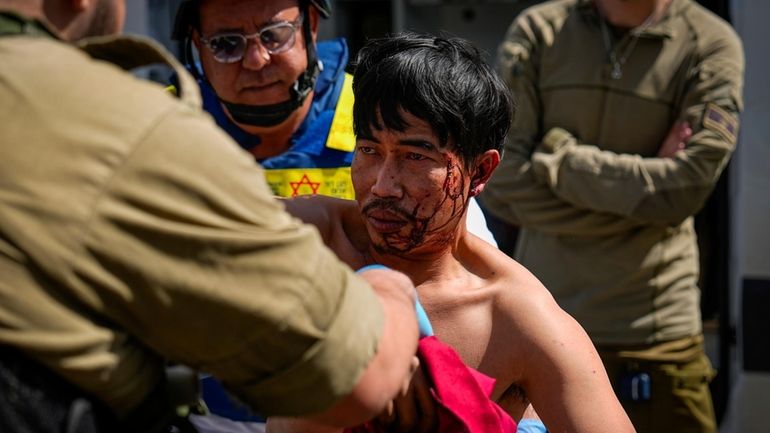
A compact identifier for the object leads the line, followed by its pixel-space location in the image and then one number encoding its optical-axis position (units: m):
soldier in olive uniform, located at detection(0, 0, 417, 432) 3.09
